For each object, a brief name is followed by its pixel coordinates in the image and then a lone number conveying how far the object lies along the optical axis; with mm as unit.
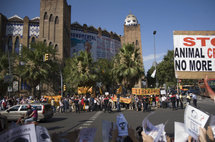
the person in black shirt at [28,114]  8484
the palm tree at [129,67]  22156
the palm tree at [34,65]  26491
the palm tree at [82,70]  26719
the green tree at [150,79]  62556
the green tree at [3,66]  28955
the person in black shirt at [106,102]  16609
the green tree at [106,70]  38125
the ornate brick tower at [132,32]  55097
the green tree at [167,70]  41484
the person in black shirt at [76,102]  17181
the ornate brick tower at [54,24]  39594
